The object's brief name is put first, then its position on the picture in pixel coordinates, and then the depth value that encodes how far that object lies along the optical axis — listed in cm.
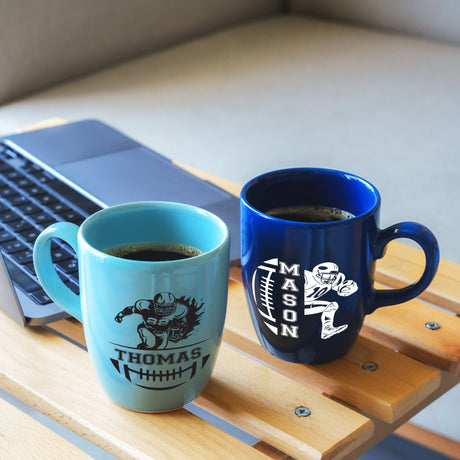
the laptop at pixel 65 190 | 76
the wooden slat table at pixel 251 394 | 65
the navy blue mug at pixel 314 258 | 65
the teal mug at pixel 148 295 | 61
